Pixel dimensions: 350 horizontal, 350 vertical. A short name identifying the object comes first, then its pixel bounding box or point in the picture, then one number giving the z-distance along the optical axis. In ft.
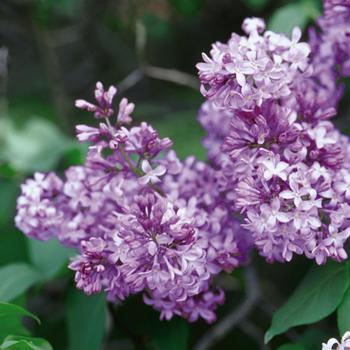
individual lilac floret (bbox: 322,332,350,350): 3.71
